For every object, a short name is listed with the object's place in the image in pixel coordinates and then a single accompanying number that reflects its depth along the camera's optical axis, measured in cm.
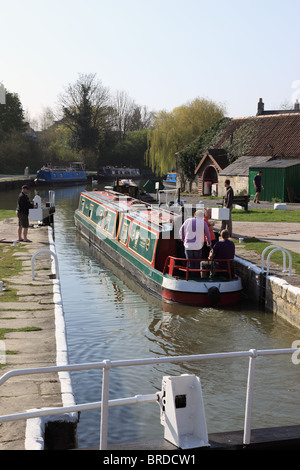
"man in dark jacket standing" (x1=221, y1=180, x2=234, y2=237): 1772
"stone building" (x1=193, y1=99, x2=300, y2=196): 3197
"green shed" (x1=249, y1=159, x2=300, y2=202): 2855
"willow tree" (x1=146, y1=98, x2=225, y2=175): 4550
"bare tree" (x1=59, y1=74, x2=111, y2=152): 6894
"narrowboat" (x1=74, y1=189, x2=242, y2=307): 1273
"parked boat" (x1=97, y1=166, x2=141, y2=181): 6153
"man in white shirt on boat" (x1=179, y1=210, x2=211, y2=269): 1286
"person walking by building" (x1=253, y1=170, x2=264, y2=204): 2772
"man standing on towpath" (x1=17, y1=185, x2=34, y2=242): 1684
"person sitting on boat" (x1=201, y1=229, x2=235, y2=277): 1286
